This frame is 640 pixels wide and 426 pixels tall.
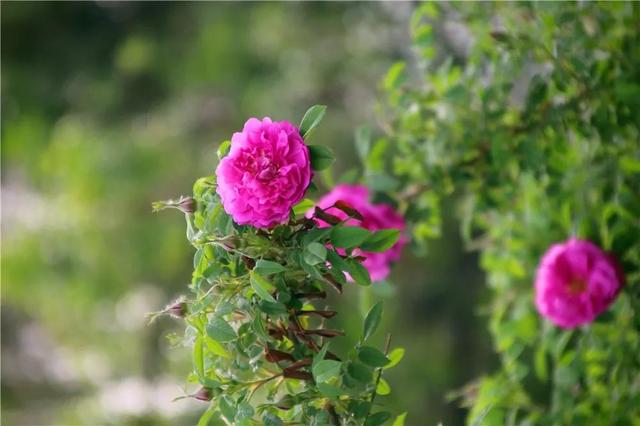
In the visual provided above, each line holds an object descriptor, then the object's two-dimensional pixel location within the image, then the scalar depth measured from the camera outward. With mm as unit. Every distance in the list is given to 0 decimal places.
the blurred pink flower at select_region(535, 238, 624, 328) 2106
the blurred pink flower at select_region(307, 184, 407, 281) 2073
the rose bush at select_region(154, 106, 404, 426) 1873
